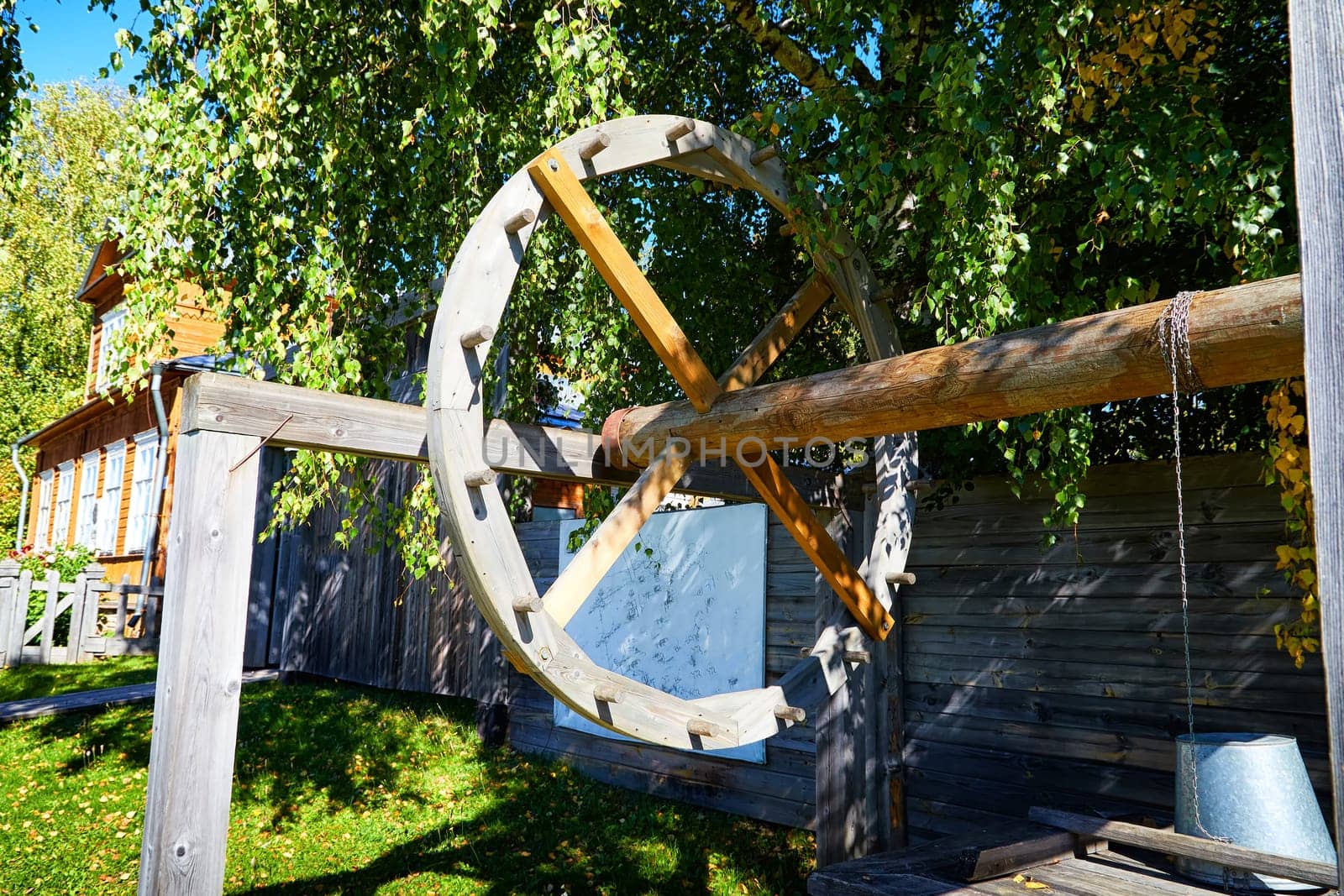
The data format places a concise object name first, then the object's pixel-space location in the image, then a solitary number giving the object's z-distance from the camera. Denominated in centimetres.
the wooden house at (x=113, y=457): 1327
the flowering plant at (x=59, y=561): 1173
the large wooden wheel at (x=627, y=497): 301
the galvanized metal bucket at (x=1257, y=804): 305
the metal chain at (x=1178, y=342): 233
